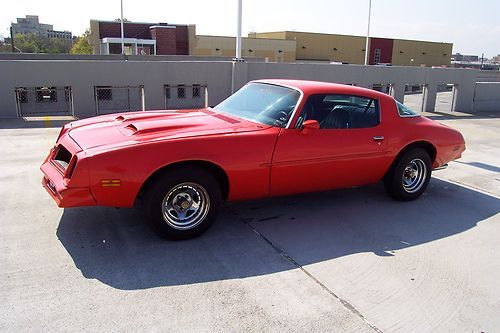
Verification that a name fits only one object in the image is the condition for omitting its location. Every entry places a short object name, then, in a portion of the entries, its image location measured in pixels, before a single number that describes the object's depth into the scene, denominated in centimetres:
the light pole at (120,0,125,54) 3775
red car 399
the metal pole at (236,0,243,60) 1302
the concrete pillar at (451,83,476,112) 1836
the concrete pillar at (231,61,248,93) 1388
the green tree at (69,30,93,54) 5494
